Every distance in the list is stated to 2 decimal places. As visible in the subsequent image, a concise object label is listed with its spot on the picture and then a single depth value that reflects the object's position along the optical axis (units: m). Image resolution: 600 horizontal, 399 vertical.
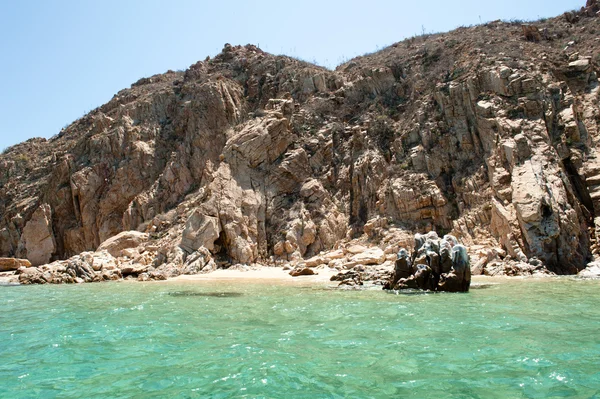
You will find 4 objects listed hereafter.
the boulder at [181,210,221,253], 26.61
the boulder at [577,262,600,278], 17.35
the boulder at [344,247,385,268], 22.31
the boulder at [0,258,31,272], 28.92
